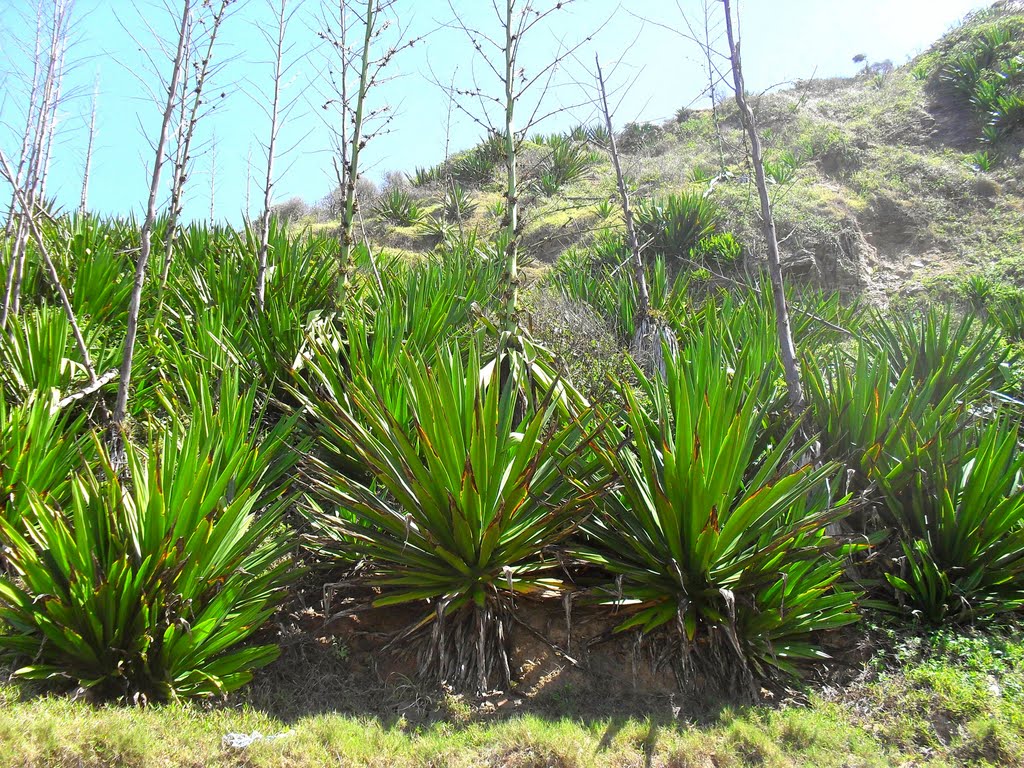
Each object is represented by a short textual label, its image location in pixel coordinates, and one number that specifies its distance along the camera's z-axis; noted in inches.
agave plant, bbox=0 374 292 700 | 128.3
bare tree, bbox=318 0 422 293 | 247.9
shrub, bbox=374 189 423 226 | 676.1
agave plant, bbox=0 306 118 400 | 197.2
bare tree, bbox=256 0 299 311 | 258.4
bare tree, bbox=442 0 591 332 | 207.3
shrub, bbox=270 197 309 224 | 911.7
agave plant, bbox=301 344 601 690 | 146.5
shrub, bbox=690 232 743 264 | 473.4
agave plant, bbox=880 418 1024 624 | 165.5
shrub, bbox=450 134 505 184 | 776.3
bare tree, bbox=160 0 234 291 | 221.3
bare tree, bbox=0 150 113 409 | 195.2
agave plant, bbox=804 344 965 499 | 180.9
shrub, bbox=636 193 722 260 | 487.8
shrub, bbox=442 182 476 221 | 612.9
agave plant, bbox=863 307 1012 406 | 228.8
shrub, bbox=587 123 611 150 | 421.1
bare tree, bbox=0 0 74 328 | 233.5
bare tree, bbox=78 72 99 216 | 485.7
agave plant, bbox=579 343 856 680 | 146.6
